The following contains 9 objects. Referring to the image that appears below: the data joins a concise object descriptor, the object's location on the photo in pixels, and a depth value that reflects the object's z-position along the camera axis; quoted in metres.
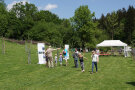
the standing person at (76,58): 15.55
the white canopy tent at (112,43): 31.58
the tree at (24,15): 66.81
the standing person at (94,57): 12.66
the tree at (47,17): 73.62
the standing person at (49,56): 15.20
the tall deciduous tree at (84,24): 56.29
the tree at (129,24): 70.78
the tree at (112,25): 67.19
